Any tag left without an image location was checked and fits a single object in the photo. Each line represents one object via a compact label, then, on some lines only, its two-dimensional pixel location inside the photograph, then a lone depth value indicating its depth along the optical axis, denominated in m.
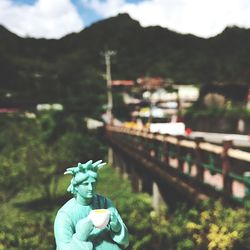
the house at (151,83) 53.00
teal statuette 3.30
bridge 7.89
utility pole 43.26
